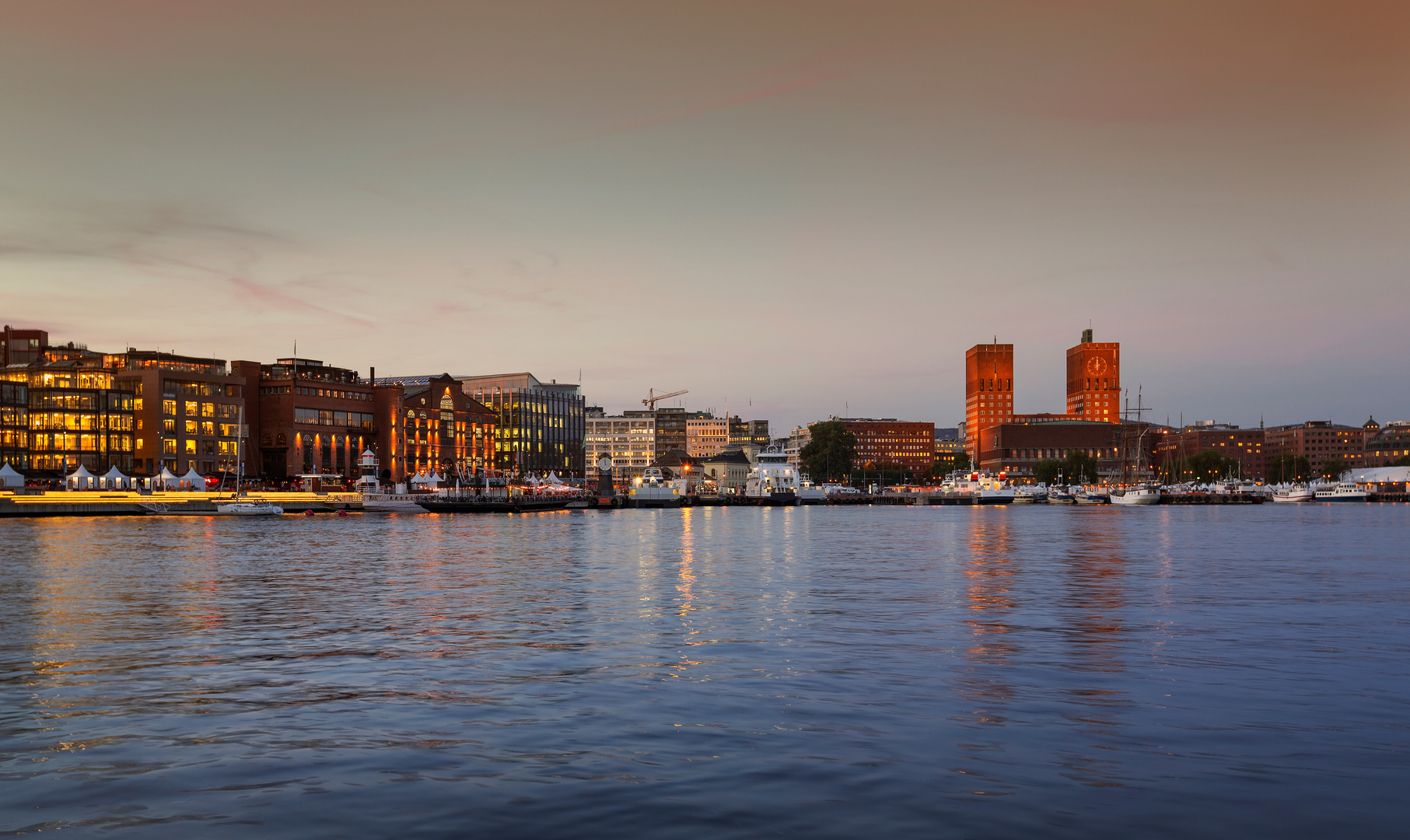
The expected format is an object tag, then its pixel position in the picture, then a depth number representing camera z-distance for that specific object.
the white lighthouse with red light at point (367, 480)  166.75
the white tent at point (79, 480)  148.88
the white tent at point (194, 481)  153.38
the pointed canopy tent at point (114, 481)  148.38
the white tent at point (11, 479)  141.50
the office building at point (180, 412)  178.50
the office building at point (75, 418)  174.00
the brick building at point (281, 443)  197.88
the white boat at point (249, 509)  141.62
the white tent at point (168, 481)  151.75
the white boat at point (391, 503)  152.75
